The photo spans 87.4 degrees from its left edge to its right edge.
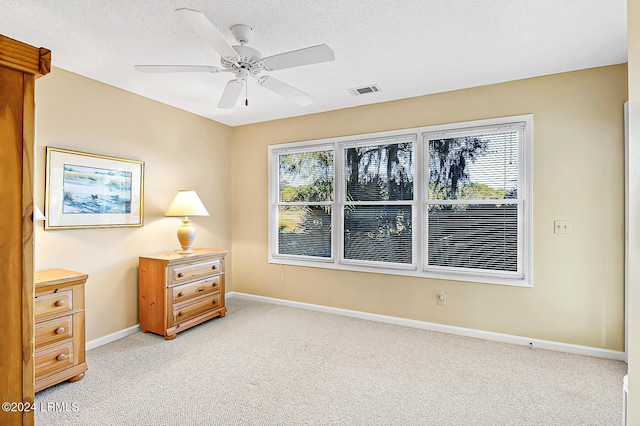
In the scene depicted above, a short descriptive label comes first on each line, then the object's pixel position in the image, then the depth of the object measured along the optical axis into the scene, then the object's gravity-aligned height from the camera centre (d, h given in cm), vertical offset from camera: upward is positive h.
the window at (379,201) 368 +15
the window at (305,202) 417 +14
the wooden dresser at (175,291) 328 -81
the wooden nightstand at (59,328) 231 -84
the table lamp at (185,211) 364 +2
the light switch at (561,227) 296 -12
